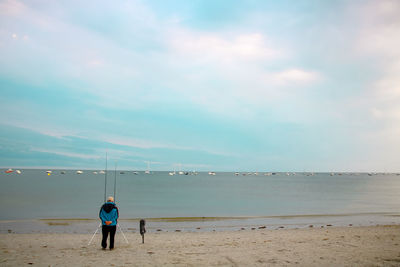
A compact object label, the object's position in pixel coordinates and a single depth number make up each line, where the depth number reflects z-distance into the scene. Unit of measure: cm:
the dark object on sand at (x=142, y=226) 1324
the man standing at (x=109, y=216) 1153
